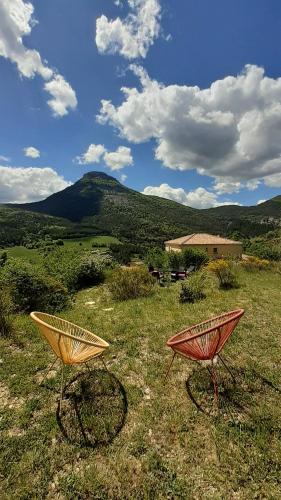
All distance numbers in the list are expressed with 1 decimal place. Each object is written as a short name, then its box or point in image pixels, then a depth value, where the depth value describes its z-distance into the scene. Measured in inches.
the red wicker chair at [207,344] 126.9
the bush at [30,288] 284.4
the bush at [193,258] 684.7
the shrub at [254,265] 517.0
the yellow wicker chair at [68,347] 121.5
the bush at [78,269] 458.6
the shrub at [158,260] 714.8
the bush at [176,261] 688.4
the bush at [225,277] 360.2
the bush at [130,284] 334.0
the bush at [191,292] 296.7
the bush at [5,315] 199.8
